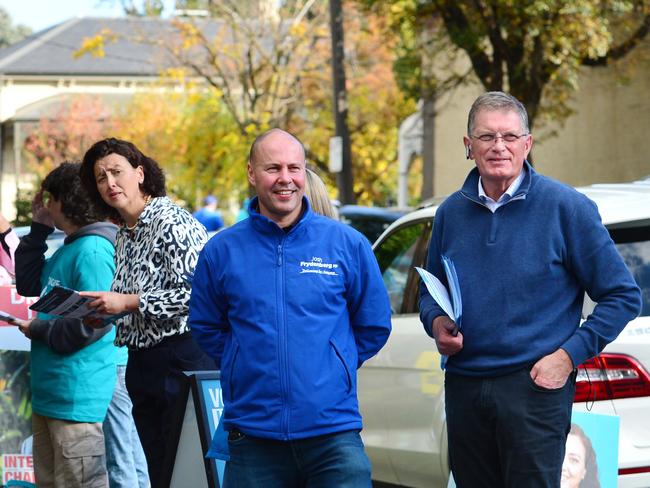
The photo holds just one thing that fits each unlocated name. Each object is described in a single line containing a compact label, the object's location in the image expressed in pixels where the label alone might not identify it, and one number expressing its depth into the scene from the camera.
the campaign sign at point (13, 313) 12.44
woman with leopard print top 8.97
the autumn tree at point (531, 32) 28.78
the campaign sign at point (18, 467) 12.61
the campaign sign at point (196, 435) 9.38
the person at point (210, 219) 37.14
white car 8.96
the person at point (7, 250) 12.79
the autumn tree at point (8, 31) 182.54
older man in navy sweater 6.94
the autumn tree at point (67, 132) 104.53
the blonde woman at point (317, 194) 9.70
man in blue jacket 6.84
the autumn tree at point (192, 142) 67.14
